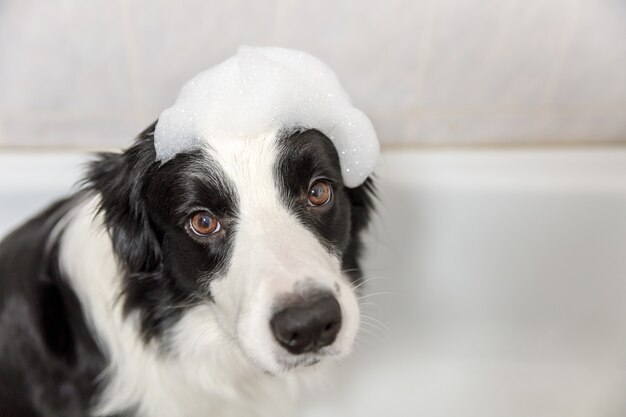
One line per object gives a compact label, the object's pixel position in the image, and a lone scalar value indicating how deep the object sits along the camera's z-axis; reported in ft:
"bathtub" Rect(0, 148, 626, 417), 1.98
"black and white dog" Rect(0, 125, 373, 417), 1.34
